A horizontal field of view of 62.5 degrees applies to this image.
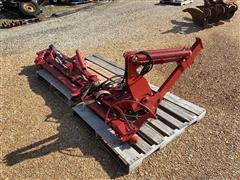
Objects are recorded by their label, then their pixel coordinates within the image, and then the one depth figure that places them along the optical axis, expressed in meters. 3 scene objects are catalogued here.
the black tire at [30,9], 8.66
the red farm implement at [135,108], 3.24
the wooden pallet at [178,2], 8.82
